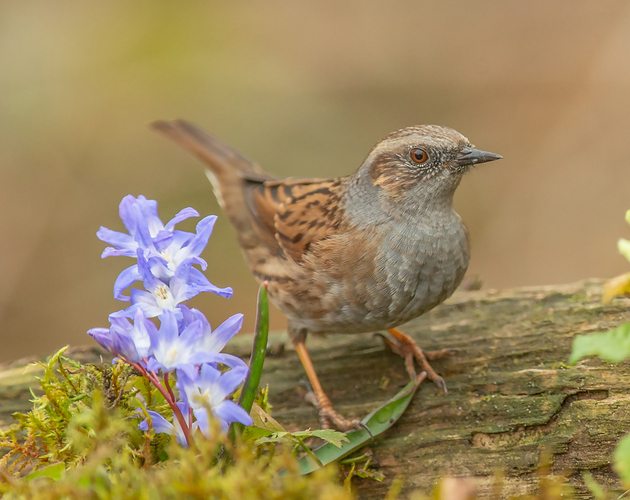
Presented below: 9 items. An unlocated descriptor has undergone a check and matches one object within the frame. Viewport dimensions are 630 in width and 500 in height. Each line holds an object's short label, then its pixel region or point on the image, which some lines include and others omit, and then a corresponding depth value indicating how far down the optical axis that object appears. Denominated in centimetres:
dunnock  649
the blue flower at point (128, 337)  385
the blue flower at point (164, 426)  403
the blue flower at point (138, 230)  446
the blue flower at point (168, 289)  430
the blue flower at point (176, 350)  384
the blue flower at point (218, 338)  405
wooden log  546
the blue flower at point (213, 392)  380
